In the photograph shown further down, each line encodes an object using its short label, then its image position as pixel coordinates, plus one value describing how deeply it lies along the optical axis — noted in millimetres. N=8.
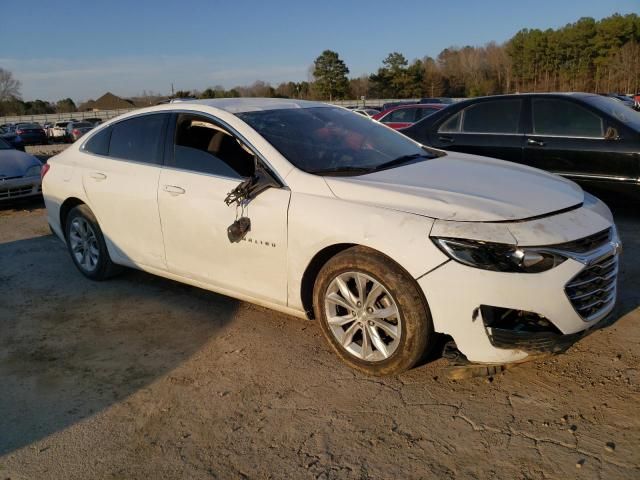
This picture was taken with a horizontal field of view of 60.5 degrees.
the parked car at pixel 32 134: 33625
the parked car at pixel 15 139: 17478
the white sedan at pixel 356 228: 2748
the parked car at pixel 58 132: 38500
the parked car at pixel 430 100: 26930
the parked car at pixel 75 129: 33225
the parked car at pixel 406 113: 13750
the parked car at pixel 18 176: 8508
